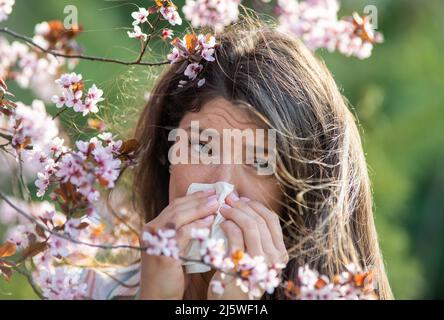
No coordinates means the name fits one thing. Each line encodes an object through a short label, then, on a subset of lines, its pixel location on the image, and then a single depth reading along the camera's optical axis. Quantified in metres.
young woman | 1.34
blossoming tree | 1.20
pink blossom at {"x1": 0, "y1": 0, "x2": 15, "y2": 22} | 1.24
